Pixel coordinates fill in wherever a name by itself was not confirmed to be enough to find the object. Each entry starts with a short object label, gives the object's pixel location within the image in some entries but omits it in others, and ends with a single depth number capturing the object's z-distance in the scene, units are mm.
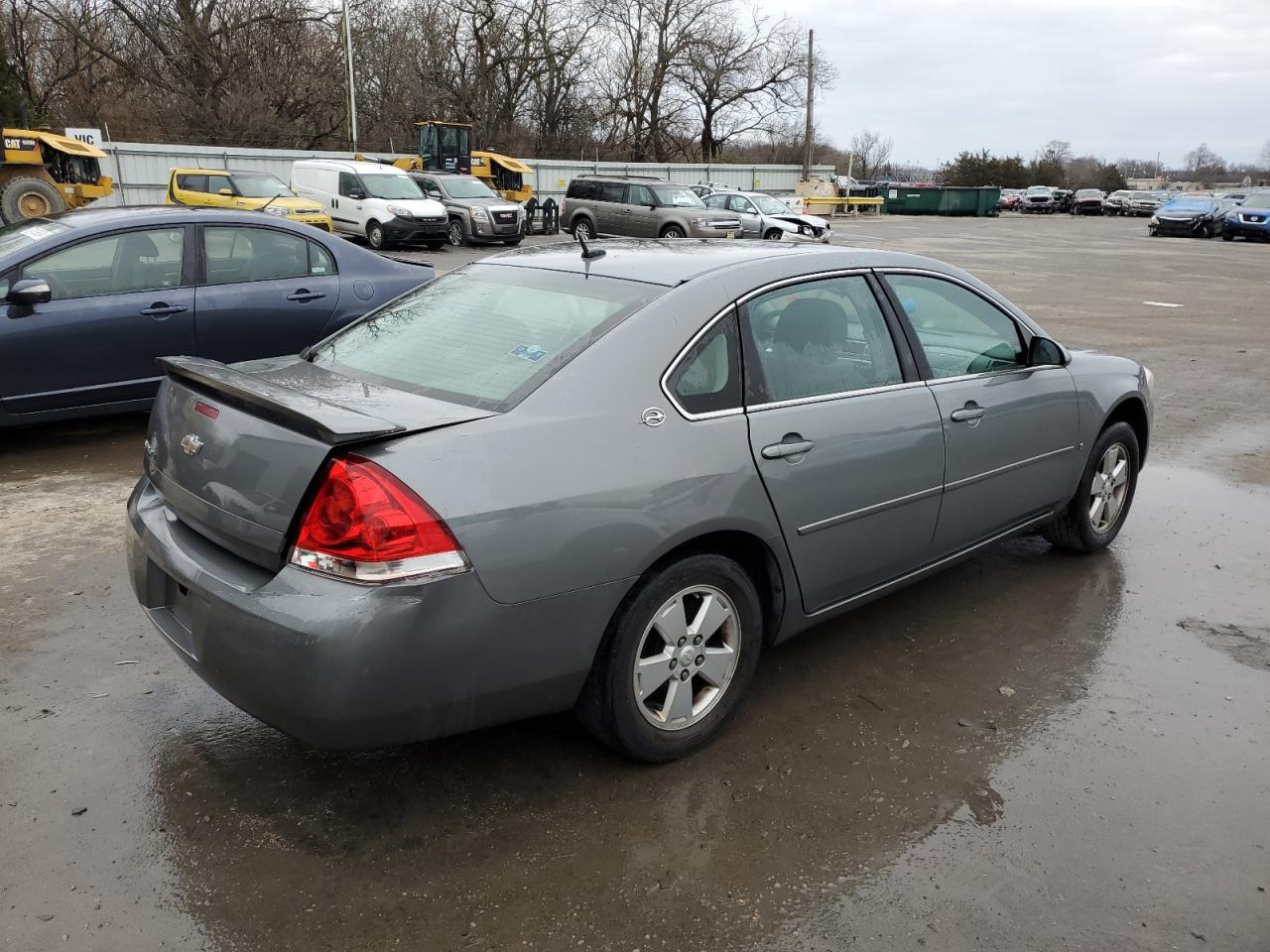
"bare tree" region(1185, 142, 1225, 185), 120225
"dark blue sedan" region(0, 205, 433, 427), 5945
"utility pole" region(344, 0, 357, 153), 38525
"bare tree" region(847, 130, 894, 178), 93812
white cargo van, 22578
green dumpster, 55875
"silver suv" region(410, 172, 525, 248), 24875
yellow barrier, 49062
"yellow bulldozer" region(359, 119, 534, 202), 32500
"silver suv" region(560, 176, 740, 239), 24312
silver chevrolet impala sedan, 2498
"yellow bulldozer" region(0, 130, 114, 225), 19578
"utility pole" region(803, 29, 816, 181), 57188
